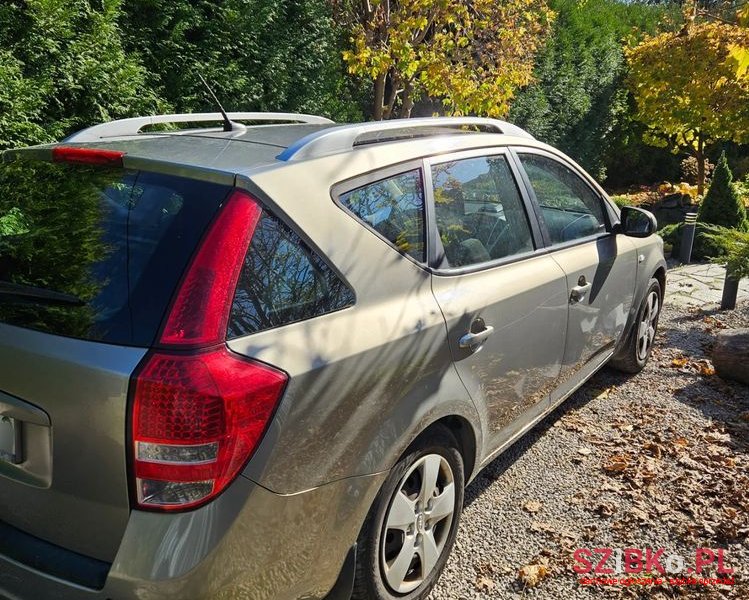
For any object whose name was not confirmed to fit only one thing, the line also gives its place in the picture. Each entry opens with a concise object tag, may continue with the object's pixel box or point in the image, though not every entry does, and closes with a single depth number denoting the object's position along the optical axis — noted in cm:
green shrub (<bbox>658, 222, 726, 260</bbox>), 1030
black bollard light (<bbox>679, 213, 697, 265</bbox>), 998
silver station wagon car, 173
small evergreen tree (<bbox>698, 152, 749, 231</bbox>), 1071
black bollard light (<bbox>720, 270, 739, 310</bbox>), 722
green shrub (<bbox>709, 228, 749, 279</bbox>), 668
